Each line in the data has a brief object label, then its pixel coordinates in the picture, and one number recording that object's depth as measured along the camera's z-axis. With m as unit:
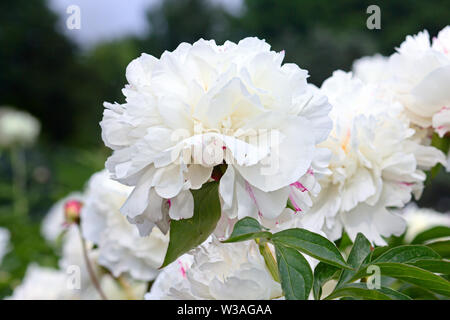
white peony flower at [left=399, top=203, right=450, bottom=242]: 1.30
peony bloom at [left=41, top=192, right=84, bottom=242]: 1.87
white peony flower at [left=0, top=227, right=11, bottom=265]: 1.25
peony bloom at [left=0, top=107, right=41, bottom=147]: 3.54
